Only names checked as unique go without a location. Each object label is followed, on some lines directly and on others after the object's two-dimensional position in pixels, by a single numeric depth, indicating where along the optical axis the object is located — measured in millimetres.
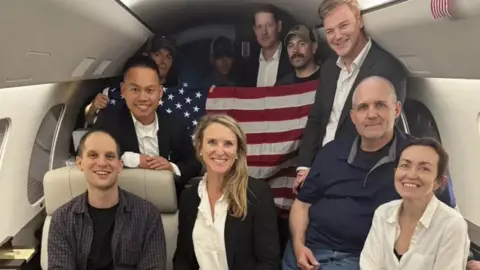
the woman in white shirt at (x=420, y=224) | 2236
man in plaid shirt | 2562
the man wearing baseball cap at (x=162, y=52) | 3205
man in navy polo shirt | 2523
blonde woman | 2572
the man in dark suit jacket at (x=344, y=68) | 2619
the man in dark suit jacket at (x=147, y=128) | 2887
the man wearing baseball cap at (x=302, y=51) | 2955
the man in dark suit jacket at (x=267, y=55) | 3039
